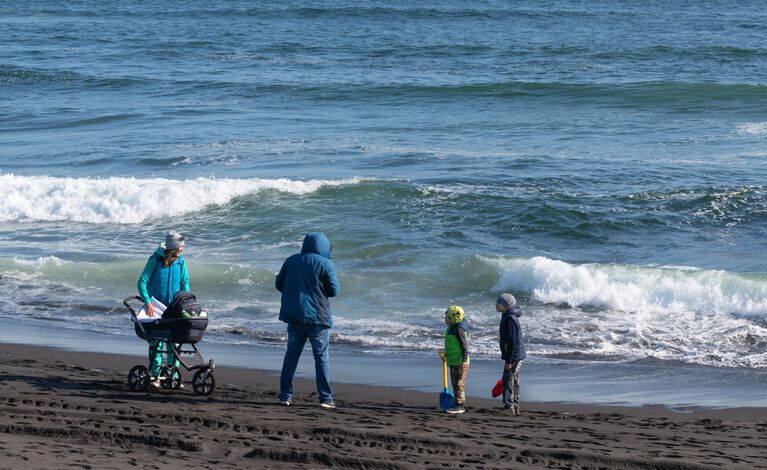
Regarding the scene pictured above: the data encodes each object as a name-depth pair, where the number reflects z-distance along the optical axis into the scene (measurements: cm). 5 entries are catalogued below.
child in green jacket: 1733
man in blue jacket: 1659
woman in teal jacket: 1769
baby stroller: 1716
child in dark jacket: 1766
